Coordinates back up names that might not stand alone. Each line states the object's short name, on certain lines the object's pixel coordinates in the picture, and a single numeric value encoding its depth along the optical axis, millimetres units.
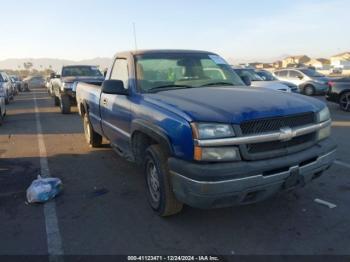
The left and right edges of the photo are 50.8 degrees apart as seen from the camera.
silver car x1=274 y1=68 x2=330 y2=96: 19414
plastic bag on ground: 4789
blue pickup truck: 3359
